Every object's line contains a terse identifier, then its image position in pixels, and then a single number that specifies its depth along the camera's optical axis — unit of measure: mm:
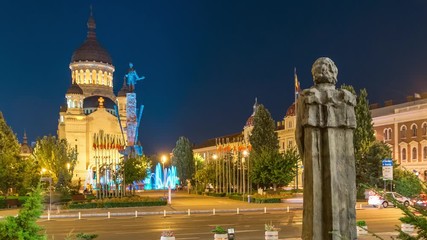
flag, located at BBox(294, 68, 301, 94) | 49050
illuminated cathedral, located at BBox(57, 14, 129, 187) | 108750
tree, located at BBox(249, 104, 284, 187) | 52281
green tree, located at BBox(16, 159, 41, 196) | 52444
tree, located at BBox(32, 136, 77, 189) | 66362
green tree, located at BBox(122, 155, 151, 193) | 53344
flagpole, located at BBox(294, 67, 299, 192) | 49222
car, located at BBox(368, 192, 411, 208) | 39750
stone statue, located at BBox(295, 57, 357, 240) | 7352
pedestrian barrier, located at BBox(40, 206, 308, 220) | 35525
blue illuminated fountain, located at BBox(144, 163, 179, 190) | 95950
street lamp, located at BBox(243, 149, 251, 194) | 53541
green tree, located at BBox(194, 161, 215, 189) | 66688
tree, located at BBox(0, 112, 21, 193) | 51031
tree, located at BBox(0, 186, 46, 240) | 7695
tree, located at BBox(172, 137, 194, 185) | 93500
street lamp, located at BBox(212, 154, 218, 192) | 62375
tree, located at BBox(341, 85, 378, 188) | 54062
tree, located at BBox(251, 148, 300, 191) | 52094
